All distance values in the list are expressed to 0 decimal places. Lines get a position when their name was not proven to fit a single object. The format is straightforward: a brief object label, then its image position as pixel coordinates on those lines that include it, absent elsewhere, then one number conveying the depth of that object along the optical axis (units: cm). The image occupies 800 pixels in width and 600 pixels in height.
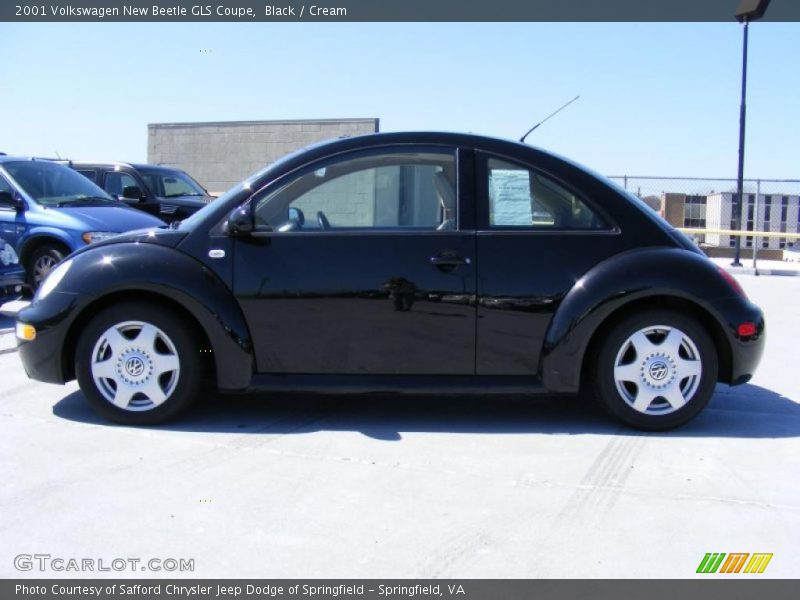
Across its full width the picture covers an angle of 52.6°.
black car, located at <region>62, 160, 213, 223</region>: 1220
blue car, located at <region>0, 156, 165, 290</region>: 887
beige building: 2433
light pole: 1512
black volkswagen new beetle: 443
